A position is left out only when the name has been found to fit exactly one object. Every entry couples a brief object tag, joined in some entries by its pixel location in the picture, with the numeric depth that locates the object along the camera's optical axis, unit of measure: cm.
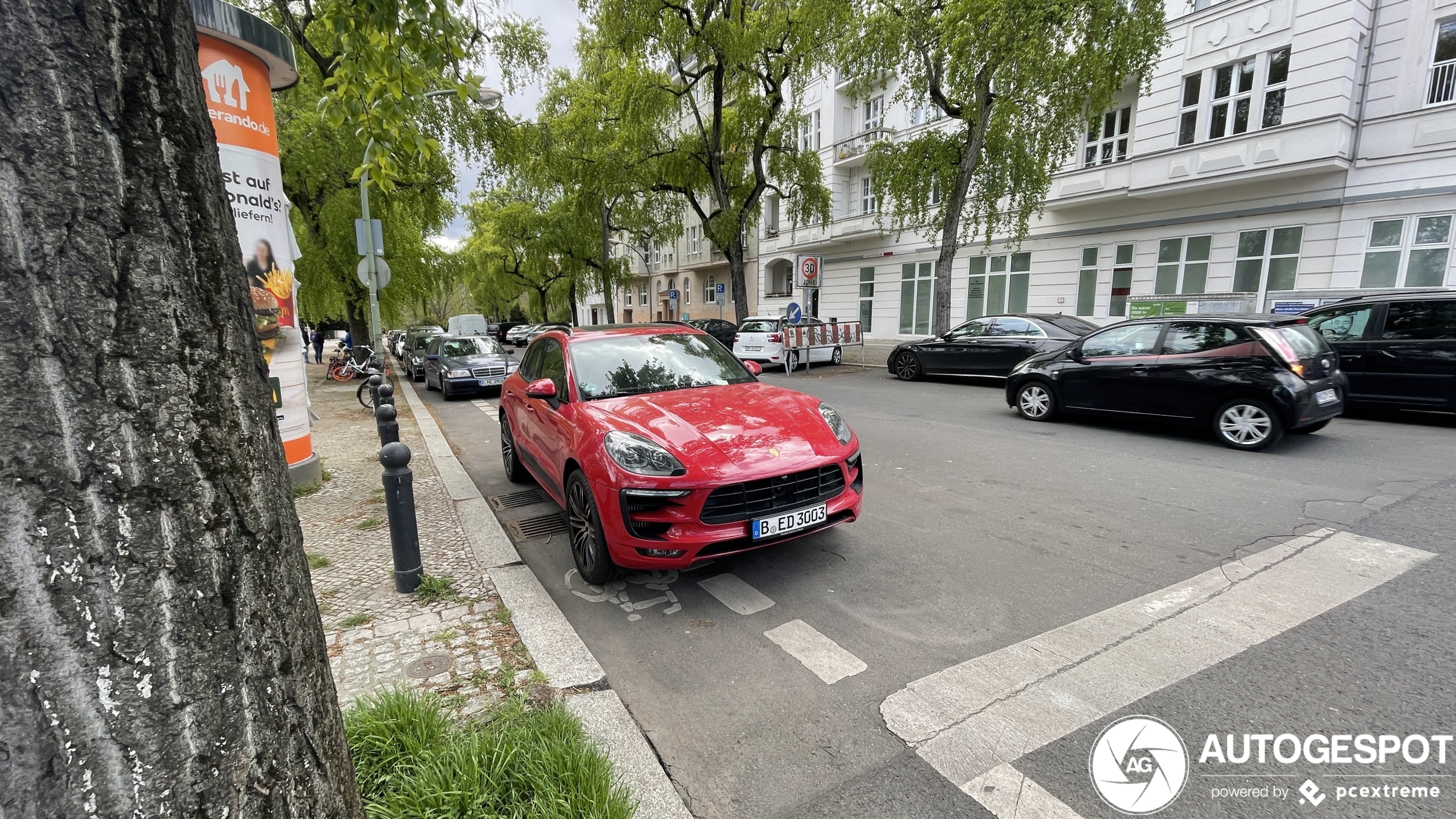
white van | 4253
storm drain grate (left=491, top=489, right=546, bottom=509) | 605
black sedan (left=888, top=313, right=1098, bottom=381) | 1256
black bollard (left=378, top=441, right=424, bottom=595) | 393
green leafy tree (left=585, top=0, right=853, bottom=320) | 1666
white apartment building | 1383
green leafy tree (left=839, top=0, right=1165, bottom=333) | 1330
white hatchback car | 1716
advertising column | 525
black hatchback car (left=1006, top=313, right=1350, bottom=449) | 680
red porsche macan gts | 362
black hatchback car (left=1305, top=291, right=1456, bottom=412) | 788
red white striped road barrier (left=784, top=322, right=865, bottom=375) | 1659
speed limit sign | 1736
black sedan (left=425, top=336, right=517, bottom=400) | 1424
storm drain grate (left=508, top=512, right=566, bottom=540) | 517
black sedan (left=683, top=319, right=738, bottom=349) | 2025
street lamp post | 1060
